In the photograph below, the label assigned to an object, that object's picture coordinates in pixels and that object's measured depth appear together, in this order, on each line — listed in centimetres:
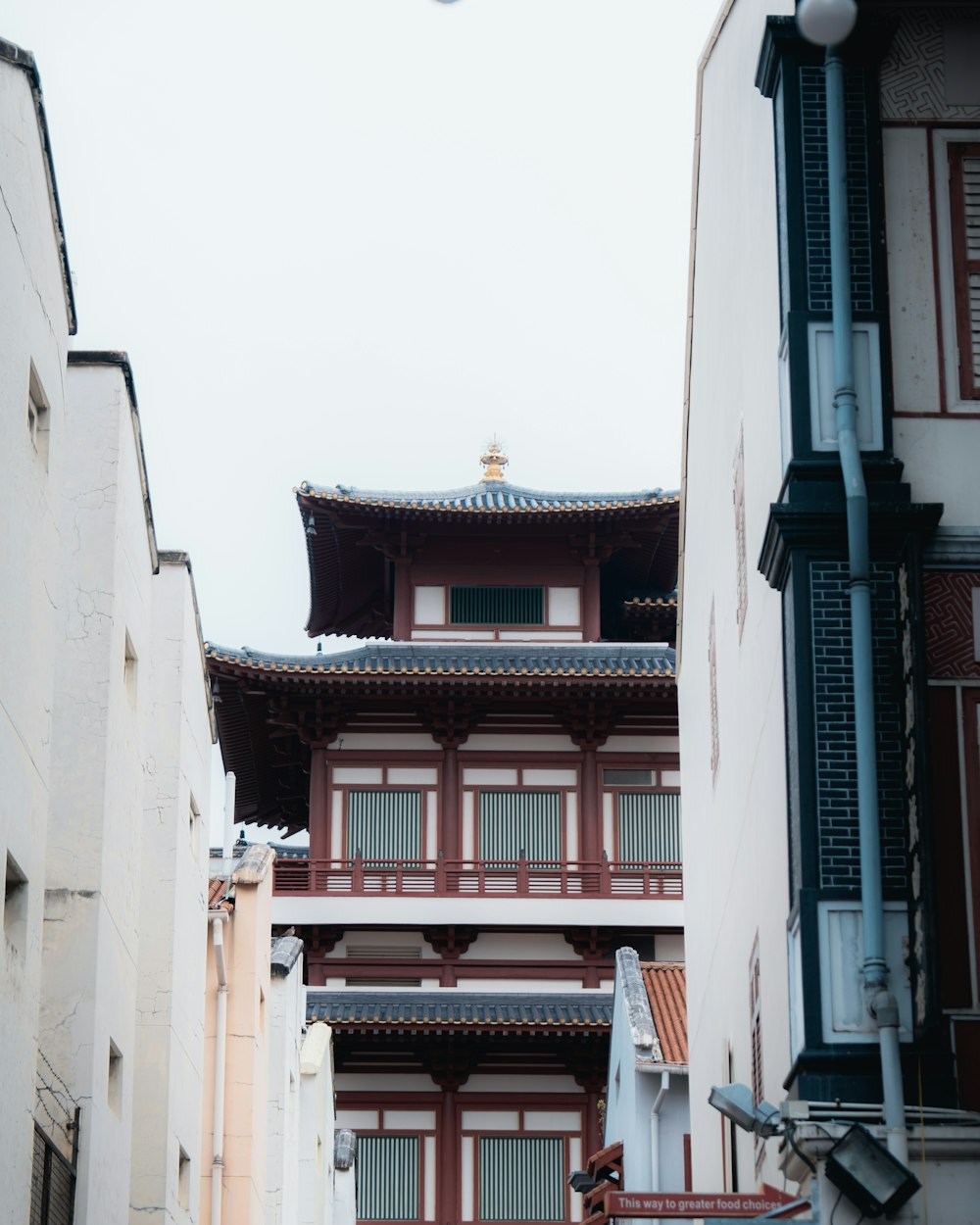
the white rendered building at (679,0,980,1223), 1517
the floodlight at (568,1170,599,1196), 3041
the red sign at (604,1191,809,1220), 1417
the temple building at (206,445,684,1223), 4400
